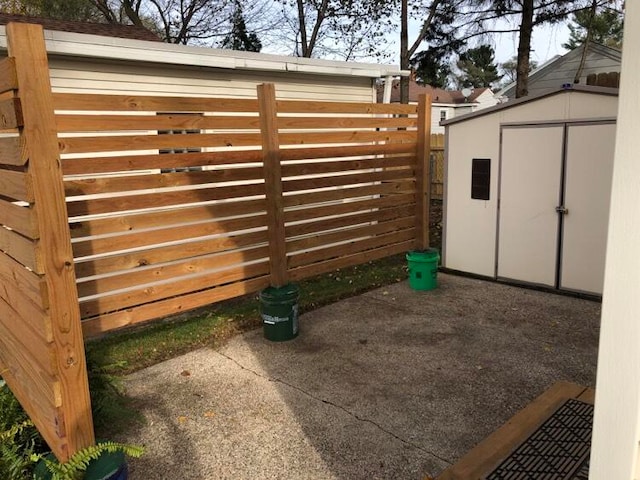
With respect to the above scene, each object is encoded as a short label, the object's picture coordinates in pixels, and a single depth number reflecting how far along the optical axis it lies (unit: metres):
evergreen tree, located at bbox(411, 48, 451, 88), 14.84
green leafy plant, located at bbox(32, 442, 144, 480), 2.50
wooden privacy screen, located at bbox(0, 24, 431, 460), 2.70
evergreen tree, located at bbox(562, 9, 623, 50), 13.42
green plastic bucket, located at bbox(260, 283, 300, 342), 5.03
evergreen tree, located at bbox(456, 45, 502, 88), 52.16
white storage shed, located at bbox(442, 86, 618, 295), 5.89
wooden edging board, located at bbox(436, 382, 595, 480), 2.68
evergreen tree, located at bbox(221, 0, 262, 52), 22.53
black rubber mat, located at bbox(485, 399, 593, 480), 2.59
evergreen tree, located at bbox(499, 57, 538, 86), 50.48
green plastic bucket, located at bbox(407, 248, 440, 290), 6.67
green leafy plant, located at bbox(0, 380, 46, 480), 2.73
